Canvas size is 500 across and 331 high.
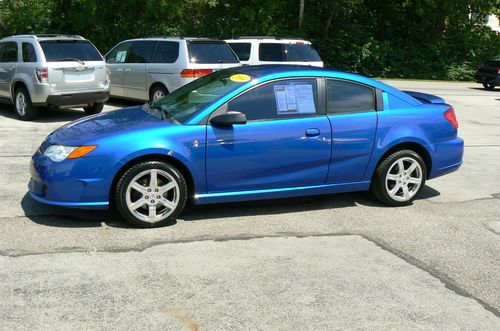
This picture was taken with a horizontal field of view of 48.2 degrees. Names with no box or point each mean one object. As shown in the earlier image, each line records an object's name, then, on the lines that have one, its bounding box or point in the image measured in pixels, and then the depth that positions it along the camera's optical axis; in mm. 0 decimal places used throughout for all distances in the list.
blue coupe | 5023
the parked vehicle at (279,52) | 13383
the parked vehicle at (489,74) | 23516
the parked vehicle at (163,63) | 11609
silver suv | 10523
